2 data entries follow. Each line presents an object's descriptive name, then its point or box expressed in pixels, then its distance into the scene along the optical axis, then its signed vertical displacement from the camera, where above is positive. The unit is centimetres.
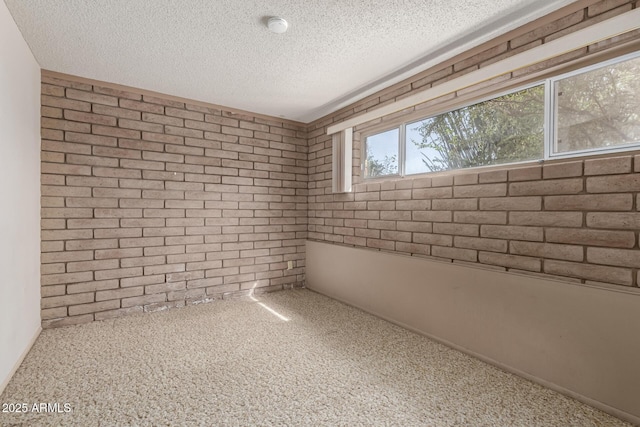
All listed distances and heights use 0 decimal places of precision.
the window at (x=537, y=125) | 165 +62
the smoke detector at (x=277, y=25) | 188 +123
